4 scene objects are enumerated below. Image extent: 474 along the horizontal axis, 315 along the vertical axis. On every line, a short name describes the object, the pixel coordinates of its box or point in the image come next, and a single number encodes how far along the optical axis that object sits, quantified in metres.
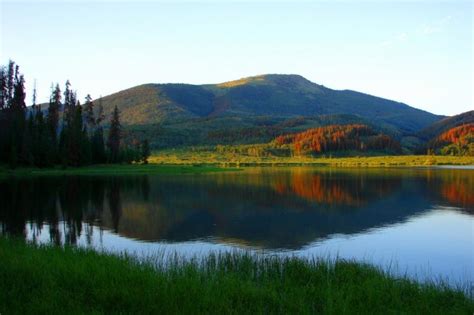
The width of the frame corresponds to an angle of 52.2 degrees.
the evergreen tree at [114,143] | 113.78
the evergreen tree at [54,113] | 97.96
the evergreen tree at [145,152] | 123.75
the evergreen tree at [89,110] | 118.84
